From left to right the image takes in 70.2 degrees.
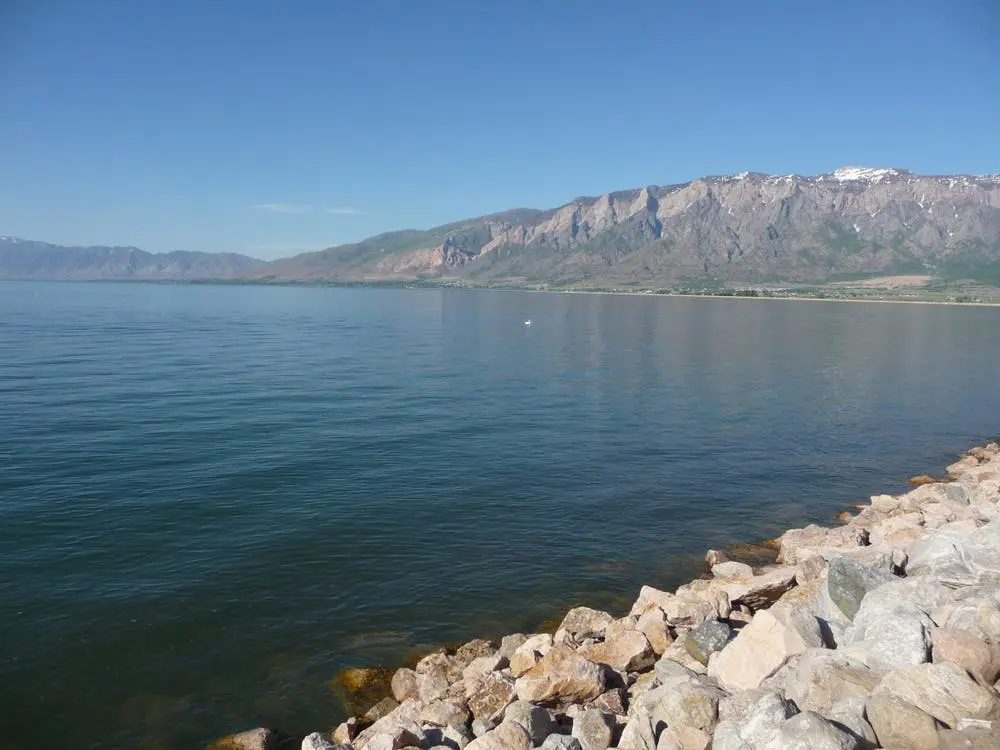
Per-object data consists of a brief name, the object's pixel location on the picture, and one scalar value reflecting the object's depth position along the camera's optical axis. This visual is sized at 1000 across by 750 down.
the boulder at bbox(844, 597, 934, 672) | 11.59
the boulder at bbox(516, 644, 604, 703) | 13.74
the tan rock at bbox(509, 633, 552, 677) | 15.45
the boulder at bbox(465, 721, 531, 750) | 11.72
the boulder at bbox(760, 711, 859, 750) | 9.32
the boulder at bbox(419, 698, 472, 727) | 13.72
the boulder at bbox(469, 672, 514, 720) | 14.09
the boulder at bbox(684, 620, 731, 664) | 14.41
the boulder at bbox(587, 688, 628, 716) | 13.36
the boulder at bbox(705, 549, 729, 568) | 23.63
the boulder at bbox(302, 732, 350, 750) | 12.82
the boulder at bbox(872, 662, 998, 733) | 10.02
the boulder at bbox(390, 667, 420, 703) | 15.96
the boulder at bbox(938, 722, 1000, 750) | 9.41
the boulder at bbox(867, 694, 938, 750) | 9.55
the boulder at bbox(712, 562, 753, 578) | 20.69
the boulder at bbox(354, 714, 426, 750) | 12.55
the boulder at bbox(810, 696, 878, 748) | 9.80
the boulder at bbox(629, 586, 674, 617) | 18.50
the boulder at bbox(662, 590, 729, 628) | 16.84
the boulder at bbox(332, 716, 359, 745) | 14.28
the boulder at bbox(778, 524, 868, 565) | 22.53
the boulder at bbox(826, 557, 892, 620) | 14.38
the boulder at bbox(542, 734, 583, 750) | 11.23
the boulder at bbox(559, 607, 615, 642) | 17.78
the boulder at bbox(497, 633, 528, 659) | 17.00
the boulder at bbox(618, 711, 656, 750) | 11.18
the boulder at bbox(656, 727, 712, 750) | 10.77
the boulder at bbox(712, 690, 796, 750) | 9.87
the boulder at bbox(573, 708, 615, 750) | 11.61
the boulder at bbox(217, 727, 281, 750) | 14.48
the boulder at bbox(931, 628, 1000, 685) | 10.87
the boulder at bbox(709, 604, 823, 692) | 12.63
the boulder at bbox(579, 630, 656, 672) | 15.20
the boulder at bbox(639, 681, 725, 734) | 11.29
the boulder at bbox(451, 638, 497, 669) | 17.16
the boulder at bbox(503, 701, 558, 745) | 12.09
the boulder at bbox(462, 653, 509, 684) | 16.05
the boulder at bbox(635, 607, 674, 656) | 15.74
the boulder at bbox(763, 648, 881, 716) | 10.97
